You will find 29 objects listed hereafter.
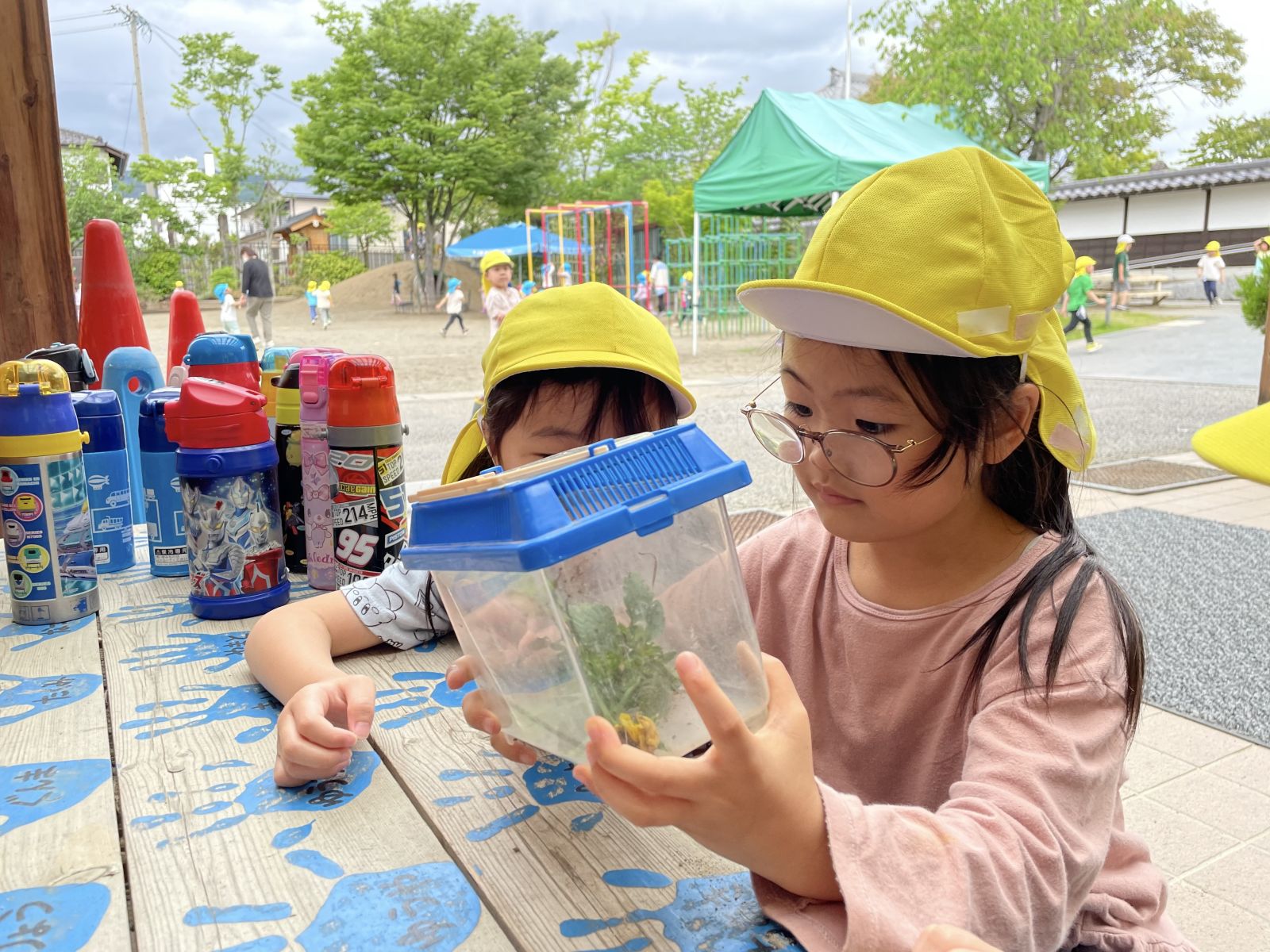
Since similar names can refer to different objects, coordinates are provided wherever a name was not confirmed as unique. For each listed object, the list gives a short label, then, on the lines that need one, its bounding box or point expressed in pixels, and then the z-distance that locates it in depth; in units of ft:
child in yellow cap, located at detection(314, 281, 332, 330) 80.64
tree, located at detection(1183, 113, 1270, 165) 90.02
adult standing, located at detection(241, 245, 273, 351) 56.90
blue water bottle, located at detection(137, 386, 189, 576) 6.09
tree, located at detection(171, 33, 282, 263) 107.86
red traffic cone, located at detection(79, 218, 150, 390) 8.91
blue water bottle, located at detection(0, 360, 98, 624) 4.94
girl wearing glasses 2.48
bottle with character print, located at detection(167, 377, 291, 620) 4.96
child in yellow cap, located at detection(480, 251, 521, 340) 38.47
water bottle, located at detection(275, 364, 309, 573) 5.90
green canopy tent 35.24
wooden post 8.29
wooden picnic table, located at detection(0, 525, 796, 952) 2.68
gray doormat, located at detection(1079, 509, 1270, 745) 10.82
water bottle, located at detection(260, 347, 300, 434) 6.59
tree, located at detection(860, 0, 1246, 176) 52.65
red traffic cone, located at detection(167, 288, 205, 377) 9.02
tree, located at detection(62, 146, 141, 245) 98.48
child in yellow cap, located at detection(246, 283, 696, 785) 4.77
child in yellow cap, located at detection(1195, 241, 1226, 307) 65.00
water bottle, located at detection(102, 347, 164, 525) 7.72
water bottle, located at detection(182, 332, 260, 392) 6.63
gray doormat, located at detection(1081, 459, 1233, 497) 20.30
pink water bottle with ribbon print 5.56
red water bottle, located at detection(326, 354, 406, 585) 5.23
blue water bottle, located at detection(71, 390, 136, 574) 6.10
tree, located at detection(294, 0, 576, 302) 91.81
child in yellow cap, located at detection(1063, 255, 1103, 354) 47.21
